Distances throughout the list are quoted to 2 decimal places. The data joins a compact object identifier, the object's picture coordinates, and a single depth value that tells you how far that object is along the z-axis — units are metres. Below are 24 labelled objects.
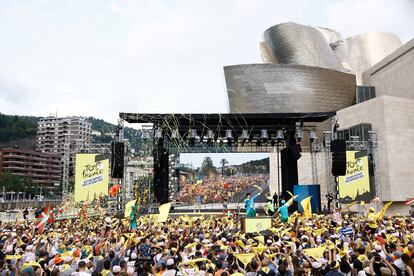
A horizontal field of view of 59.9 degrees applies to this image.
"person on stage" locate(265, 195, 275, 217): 22.56
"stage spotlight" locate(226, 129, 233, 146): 27.01
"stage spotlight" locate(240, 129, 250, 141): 27.38
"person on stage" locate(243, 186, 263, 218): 18.19
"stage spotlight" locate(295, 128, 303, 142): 26.19
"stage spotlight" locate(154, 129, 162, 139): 26.22
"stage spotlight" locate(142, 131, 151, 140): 25.33
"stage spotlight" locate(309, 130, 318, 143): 26.27
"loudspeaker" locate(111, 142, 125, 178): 21.91
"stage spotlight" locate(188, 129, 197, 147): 26.67
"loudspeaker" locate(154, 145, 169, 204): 26.46
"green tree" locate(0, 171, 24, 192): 83.75
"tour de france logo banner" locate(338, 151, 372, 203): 27.27
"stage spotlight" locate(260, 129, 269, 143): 27.02
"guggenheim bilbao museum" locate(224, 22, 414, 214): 34.91
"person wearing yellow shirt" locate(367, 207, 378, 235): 11.13
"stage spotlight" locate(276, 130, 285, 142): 27.05
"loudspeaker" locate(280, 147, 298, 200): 27.42
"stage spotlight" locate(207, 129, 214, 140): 26.69
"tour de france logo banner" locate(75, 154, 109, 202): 23.31
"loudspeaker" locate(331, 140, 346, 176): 22.27
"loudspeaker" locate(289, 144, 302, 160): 26.64
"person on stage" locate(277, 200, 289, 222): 15.37
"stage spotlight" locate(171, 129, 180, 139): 27.34
